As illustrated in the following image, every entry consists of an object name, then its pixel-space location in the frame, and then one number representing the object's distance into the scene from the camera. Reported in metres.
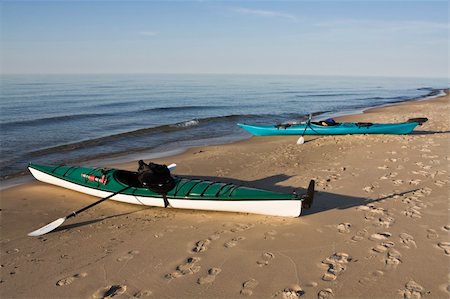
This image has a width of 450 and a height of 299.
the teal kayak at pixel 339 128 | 13.10
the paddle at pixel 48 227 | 5.84
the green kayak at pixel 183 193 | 5.95
